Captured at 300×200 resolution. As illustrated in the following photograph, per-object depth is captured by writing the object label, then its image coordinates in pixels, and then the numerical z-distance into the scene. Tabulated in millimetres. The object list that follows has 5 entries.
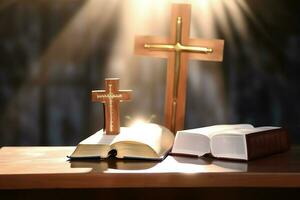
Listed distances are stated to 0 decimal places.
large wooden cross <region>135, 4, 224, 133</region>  1927
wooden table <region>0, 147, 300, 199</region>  1599
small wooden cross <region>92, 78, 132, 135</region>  1821
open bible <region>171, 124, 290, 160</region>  1701
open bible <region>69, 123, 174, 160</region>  1701
